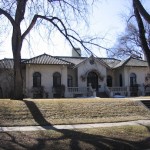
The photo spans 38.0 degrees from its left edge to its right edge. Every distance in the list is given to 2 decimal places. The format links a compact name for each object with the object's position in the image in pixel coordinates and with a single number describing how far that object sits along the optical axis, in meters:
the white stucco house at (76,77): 27.86
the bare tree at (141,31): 10.85
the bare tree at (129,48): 38.52
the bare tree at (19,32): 15.93
